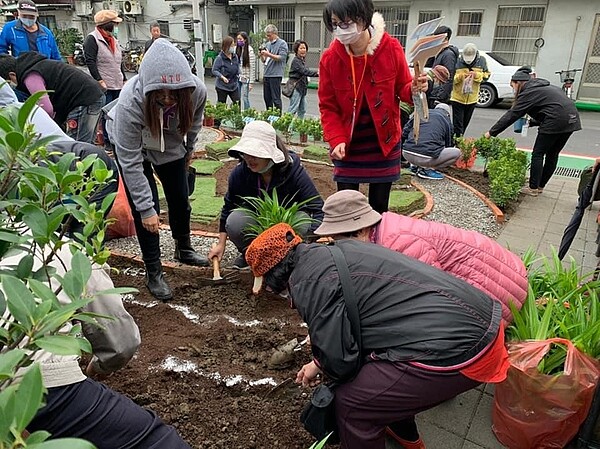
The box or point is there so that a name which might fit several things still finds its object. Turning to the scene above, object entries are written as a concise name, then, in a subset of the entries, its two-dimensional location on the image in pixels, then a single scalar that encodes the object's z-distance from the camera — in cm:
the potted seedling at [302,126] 735
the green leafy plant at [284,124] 738
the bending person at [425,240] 204
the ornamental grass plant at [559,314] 201
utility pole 834
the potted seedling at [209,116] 837
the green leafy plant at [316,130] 732
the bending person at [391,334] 164
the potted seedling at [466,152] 641
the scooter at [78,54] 1919
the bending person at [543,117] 513
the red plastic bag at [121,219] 392
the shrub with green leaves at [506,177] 506
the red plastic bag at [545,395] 192
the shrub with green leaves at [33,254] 52
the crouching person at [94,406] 127
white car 1290
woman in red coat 274
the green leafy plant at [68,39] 2264
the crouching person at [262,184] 294
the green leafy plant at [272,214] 293
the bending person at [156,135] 263
